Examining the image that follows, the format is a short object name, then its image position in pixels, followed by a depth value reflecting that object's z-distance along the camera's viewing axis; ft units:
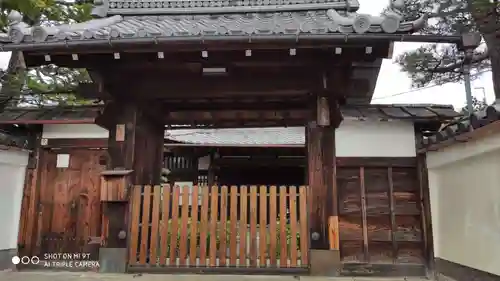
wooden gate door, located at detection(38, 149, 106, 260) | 22.56
